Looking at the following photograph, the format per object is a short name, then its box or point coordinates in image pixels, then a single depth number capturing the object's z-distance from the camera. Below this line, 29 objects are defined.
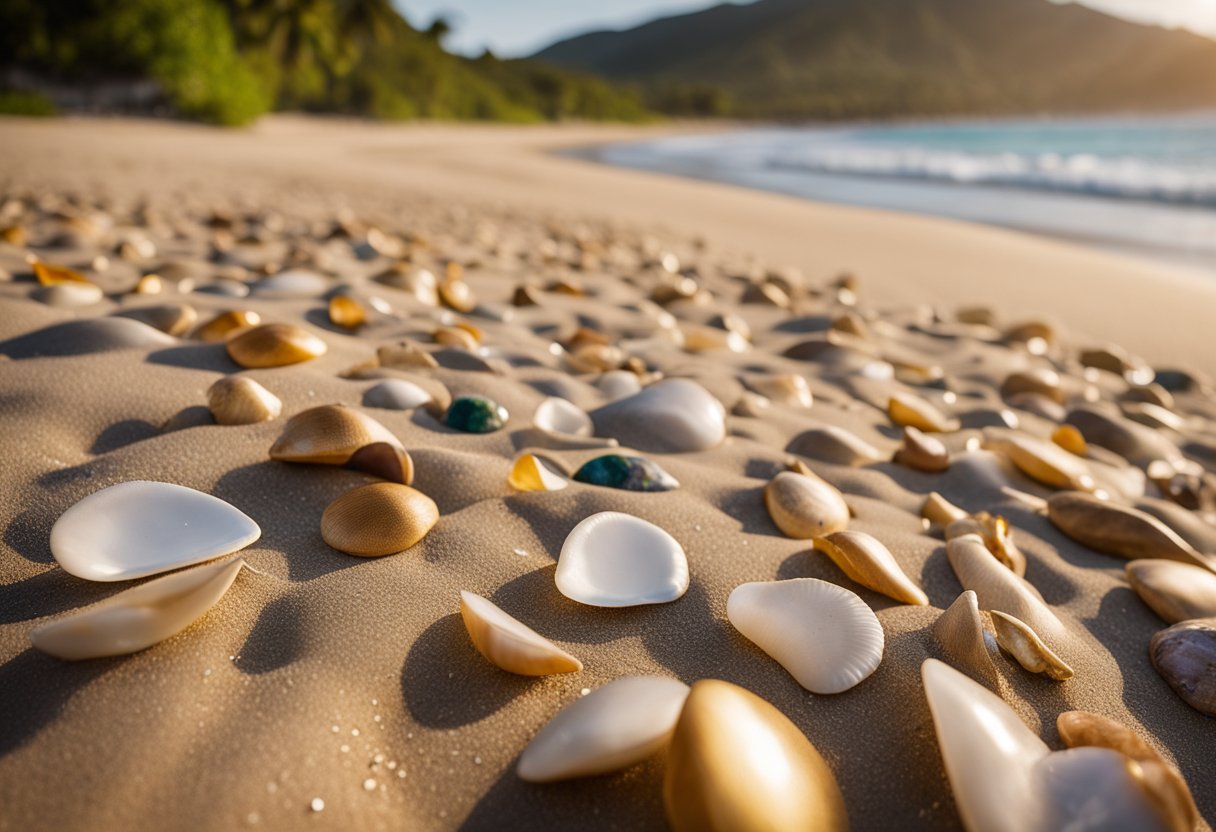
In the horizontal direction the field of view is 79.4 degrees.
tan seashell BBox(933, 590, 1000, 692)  0.20
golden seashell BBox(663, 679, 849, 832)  0.14
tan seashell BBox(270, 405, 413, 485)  0.26
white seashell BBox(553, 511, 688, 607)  0.22
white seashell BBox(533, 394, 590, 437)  0.34
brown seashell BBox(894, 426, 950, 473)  0.35
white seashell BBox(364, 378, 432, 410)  0.33
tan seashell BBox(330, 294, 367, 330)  0.45
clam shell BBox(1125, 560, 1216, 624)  0.25
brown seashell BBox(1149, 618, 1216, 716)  0.21
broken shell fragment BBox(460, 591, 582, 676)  0.18
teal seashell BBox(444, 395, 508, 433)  0.32
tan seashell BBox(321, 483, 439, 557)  0.23
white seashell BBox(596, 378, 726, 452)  0.34
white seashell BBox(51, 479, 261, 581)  0.19
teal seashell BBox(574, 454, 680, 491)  0.28
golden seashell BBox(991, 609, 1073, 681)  0.21
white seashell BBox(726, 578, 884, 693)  0.20
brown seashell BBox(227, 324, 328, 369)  0.34
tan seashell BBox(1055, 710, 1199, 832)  0.16
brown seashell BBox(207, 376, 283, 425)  0.29
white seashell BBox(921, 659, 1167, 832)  0.15
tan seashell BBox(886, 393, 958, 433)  0.40
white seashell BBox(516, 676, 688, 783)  0.16
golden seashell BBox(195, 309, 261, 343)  0.38
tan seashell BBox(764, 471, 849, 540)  0.27
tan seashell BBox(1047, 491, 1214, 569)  0.28
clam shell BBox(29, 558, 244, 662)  0.17
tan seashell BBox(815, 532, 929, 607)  0.23
